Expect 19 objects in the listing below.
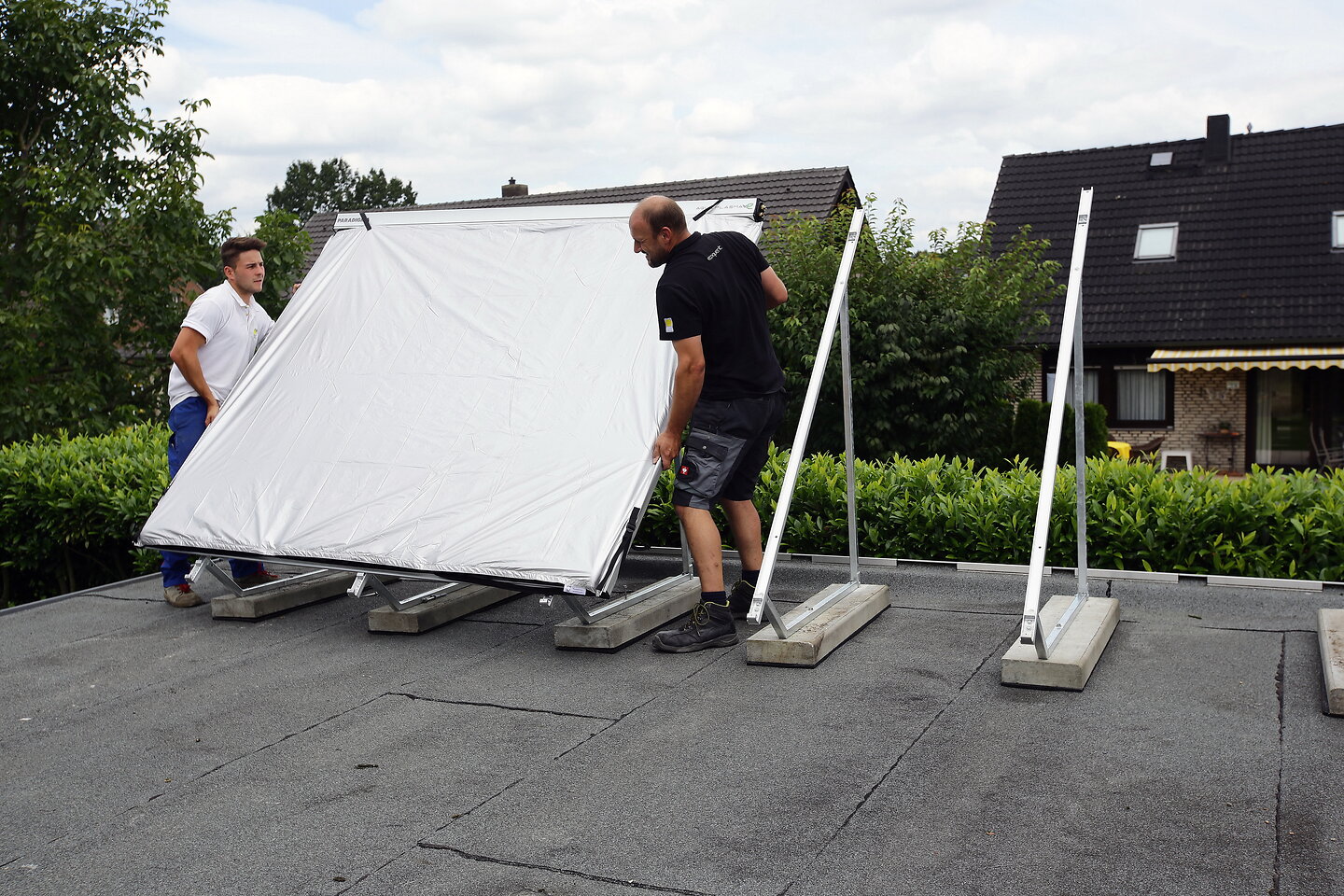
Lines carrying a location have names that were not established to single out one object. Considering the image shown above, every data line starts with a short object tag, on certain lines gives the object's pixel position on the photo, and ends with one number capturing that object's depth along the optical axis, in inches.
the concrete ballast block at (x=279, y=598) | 209.5
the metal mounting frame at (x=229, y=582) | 208.7
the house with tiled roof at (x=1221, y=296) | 742.5
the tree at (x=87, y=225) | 393.4
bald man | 175.6
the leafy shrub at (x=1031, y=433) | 464.4
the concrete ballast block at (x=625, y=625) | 178.7
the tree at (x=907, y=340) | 399.5
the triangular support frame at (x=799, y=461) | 158.9
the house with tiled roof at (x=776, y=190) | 810.2
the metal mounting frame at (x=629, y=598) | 180.2
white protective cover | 178.2
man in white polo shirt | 216.2
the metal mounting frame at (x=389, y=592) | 188.9
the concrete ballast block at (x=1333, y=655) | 135.6
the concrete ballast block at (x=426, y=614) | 194.7
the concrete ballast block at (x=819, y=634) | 166.1
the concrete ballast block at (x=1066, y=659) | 151.3
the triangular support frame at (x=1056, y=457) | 146.1
